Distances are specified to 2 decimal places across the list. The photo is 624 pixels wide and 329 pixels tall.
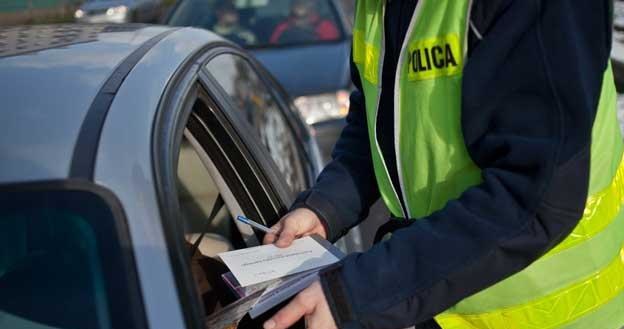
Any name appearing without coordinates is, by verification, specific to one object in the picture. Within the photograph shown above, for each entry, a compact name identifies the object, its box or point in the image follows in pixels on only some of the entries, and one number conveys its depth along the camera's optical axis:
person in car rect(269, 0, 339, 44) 6.70
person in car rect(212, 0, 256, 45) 6.77
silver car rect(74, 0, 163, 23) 17.77
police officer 1.40
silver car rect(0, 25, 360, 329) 1.41
